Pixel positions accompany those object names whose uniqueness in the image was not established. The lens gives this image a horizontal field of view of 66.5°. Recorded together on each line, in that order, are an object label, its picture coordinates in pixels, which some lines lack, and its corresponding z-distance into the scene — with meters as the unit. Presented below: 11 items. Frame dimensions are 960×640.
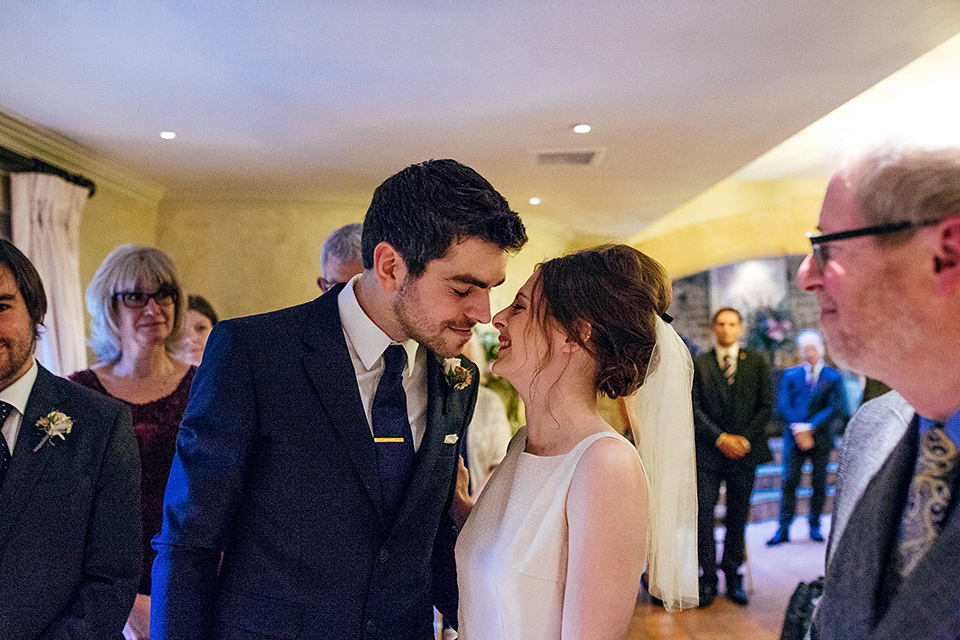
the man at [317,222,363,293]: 3.10
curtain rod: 4.96
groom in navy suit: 1.52
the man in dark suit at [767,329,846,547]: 7.30
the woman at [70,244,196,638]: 2.75
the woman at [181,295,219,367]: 4.54
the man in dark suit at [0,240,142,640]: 1.68
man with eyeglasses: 0.89
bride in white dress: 1.52
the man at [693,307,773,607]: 5.11
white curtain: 5.07
